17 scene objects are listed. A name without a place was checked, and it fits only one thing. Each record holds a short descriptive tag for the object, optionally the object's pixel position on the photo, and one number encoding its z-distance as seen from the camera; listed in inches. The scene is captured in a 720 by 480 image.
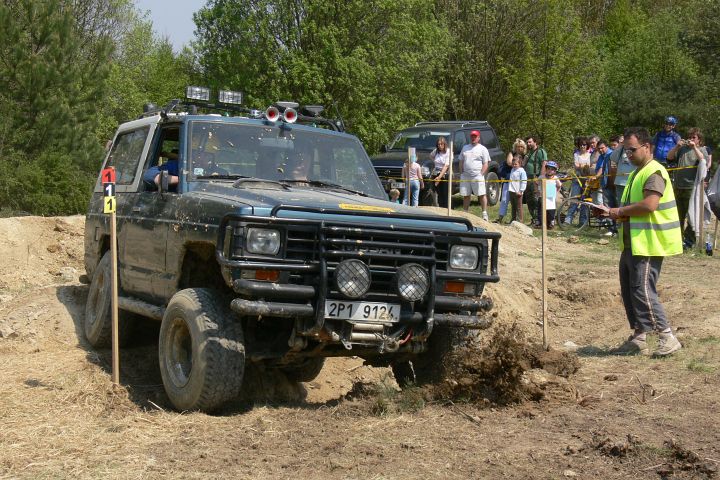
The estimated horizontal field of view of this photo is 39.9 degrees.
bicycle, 741.3
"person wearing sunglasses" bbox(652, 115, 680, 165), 634.2
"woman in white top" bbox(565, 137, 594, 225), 782.5
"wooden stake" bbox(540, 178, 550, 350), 369.1
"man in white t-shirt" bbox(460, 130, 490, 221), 761.0
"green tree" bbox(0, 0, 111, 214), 868.0
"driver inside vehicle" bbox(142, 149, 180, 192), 303.1
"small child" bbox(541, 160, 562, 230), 735.7
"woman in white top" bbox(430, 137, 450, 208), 758.5
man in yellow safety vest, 331.6
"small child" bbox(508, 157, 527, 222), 754.8
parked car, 838.7
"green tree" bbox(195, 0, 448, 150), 1090.1
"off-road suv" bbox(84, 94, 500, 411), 252.2
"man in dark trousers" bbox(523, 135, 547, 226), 759.7
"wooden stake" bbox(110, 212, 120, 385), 301.9
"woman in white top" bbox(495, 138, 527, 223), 767.7
